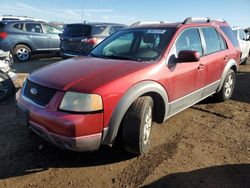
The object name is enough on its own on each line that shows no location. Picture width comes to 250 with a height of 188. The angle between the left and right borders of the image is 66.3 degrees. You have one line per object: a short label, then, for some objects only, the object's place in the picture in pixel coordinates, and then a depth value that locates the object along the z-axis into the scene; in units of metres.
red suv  2.01
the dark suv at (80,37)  6.29
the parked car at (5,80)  3.82
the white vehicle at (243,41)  7.39
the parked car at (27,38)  7.41
